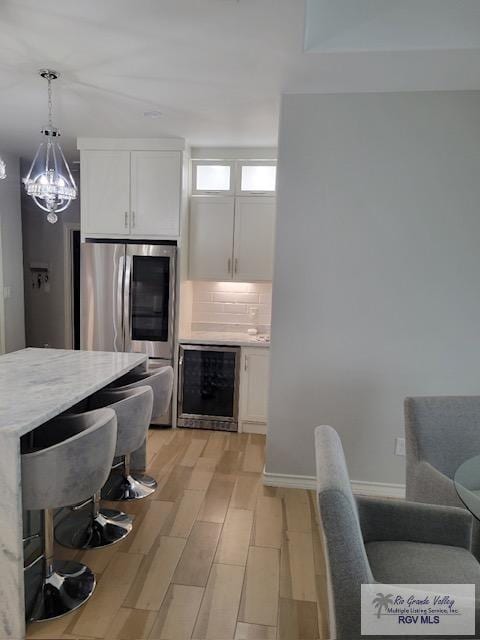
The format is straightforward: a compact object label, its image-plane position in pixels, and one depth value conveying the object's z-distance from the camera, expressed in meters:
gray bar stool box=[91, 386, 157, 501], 2.14
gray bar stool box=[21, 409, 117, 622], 1.57
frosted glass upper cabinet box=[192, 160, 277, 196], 3.88
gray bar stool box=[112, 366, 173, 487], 2.62
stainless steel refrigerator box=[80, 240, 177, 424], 3.71
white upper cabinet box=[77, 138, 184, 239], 3.68
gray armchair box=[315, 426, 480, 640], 1.07
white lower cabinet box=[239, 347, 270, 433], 3.76
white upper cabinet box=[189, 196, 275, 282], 3.90
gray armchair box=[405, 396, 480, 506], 1.88
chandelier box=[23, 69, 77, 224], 2.55
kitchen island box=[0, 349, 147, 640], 1.49
